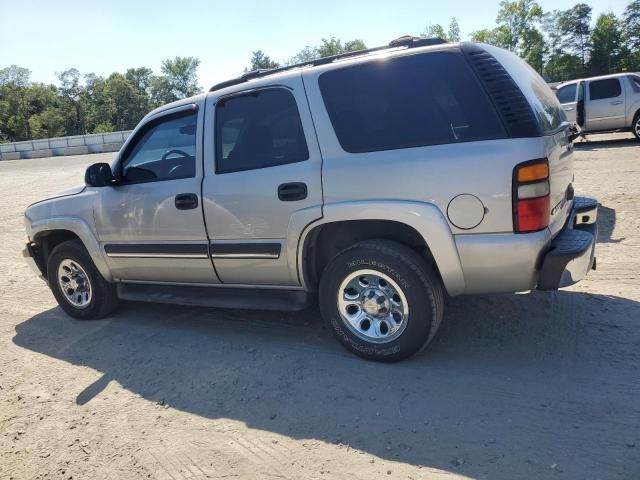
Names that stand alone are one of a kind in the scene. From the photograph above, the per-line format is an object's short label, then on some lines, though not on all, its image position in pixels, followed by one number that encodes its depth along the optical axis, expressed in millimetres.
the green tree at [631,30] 64812
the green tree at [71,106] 83875
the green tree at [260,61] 92562
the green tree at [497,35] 65000
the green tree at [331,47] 89181
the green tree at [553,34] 71250
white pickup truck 13352
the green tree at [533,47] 64312
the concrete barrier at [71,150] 41781
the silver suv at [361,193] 2951
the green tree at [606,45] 65562
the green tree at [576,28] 71750
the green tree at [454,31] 65312
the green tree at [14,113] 77312
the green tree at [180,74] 93688
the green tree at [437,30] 66312
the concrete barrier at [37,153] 42875
